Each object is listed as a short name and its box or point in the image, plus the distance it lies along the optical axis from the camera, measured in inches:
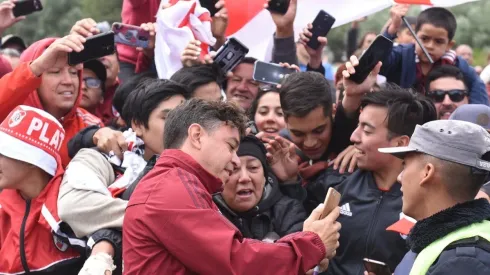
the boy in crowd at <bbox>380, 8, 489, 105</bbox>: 254.5
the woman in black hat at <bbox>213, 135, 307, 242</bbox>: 206.1
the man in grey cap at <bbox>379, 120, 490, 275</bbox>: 145.3
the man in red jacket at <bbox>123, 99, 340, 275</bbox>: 156.5
